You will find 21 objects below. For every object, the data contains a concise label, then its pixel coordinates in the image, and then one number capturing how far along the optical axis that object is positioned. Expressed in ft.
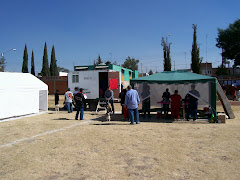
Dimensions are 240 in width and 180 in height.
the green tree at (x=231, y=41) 114.42
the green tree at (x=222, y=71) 147.56
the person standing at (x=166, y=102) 36.77
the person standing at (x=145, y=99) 37.53
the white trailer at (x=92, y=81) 50.93
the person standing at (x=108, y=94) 41.93
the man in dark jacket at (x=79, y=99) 34.83
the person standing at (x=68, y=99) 46.19
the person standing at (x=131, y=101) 30.48
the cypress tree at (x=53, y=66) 171.32
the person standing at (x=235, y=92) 69.56
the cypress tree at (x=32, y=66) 173.70
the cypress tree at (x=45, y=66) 169.68
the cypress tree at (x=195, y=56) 106.11
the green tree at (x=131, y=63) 207.51
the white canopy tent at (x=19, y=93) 37.52
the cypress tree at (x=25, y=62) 173.85
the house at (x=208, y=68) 207.21
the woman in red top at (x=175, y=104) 34.37
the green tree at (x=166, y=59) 111.34
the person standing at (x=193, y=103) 33.45
